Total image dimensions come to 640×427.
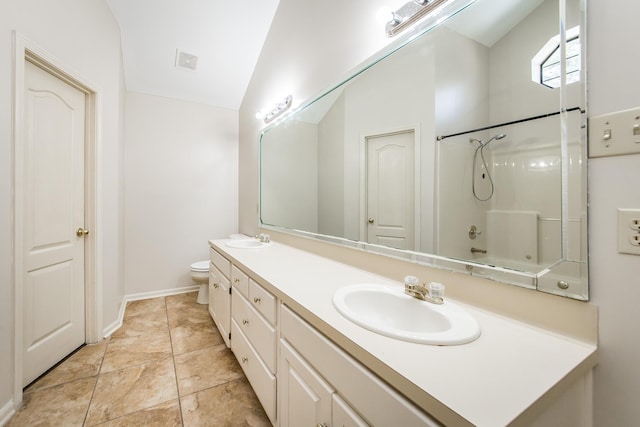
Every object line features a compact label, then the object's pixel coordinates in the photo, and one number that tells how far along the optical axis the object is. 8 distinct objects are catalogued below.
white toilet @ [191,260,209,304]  2.83
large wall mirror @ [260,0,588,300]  0.74
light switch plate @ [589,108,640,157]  0.62
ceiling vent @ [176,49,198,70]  2.73
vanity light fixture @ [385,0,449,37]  1.06
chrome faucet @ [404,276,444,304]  0.95
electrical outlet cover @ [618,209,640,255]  0.62
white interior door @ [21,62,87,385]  1.62
